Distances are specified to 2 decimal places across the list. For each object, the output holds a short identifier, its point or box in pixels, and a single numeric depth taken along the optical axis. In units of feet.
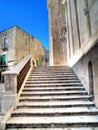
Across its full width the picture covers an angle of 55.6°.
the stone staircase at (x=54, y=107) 7.00
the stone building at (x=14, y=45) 40.59
